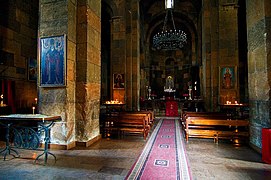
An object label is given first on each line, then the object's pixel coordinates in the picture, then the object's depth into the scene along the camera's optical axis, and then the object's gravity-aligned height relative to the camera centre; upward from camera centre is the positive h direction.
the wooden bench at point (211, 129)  5.25 -1.16
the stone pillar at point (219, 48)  9.20 +2.65
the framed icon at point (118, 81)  11.07 +0.87
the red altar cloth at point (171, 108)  12.48 -0.99
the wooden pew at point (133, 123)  5.90 -1.03
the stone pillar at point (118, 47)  11.26 +3.11
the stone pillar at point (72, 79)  4.89 +0.47
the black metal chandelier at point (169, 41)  13.49 +4.30
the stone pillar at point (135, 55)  12.07 +2.85
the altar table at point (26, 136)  3.91 -0.99
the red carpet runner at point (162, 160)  3.11 -1.47
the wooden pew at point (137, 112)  7.60 -0.81
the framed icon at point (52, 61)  4.87 +0.98
